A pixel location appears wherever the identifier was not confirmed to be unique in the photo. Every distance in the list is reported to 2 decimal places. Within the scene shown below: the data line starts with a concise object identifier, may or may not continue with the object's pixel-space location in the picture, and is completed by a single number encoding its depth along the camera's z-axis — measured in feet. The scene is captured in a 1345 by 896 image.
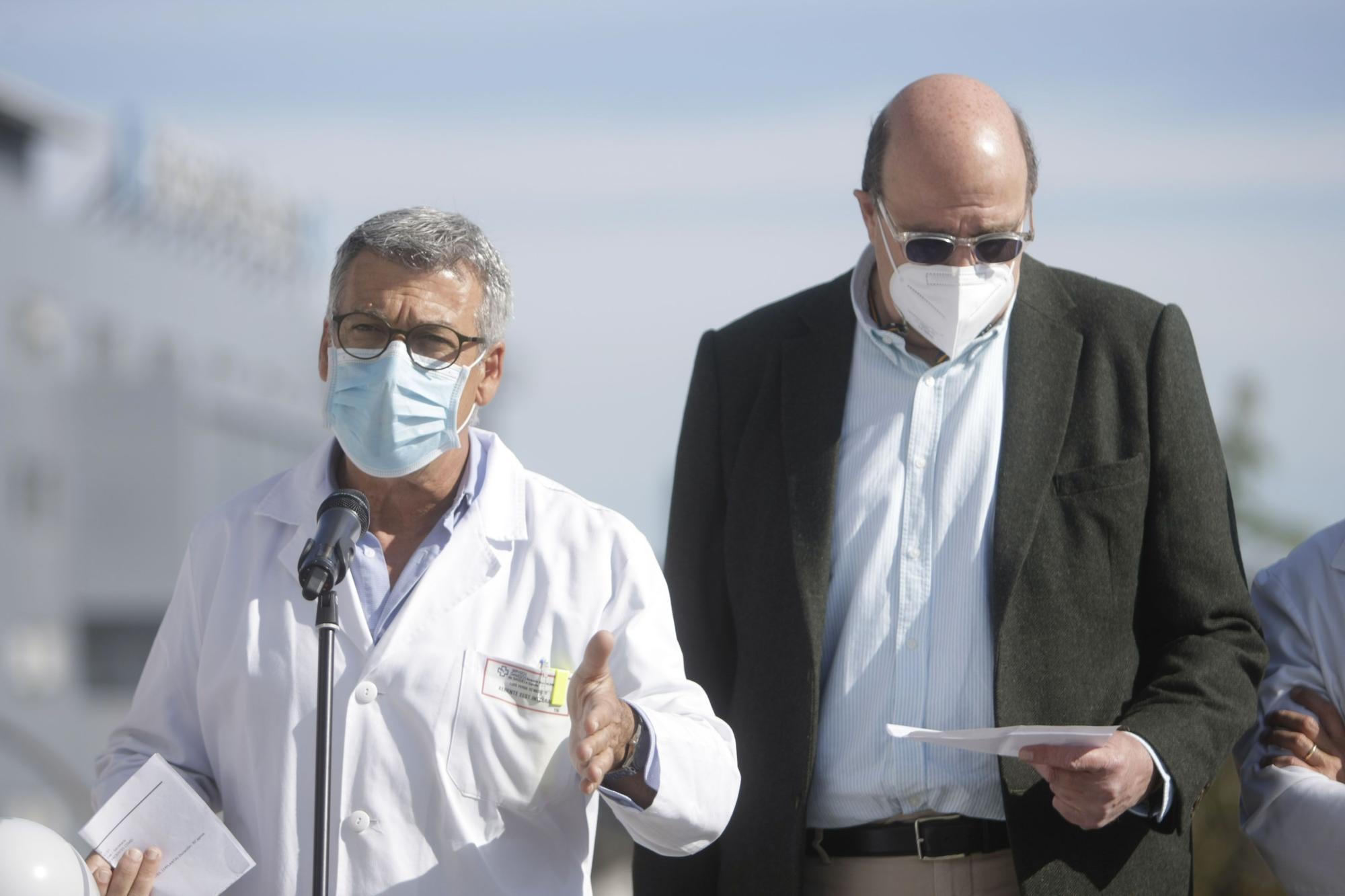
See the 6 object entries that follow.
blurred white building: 246.88
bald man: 22.11
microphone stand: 17.30
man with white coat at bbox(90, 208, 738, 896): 20.06
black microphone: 17.80
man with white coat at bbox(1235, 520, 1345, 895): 22.76
